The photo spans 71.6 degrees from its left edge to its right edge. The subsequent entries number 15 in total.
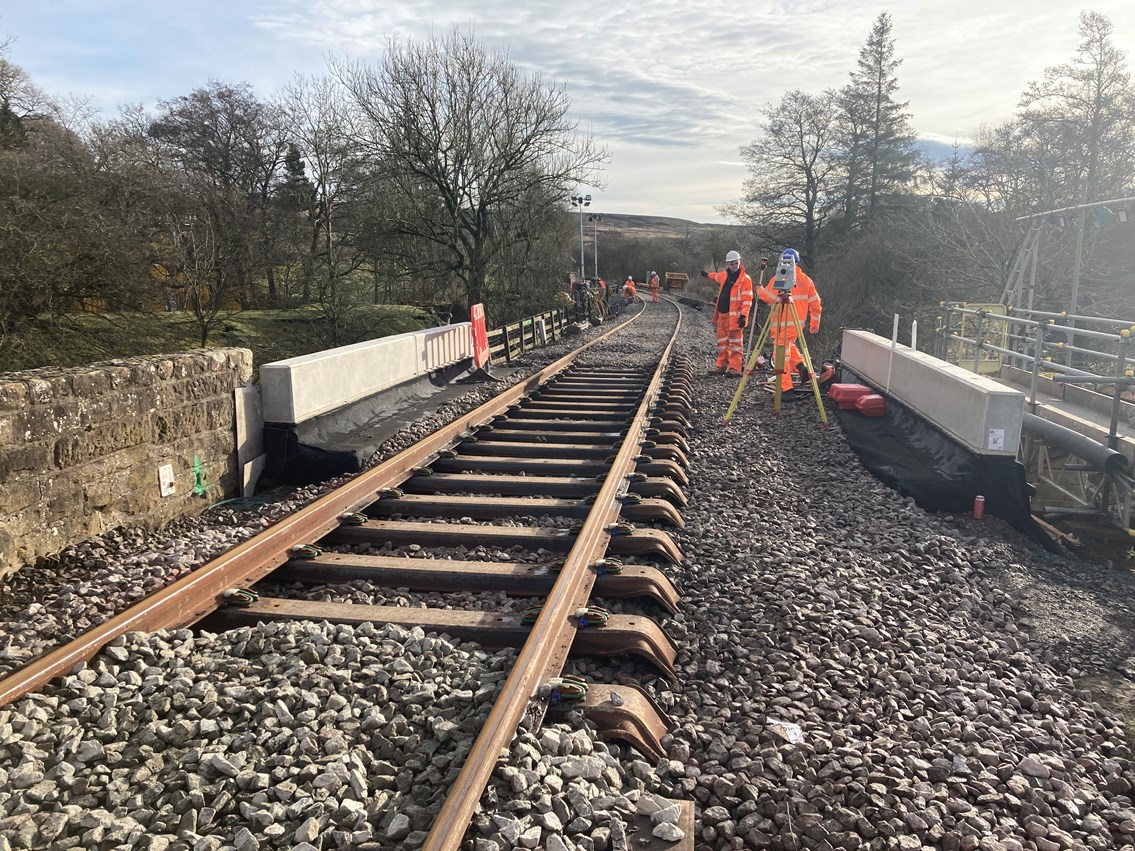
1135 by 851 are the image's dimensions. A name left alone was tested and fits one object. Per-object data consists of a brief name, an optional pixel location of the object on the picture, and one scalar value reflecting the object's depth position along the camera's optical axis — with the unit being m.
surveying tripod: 9.32
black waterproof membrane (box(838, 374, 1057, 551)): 6.30
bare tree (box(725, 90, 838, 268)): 42.84
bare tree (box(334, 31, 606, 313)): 23.48
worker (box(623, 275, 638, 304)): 49.91
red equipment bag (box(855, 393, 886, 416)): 9.22
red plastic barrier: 12.70
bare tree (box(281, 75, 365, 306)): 25.42
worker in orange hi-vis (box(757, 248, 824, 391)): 10.17
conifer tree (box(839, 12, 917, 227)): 41.81
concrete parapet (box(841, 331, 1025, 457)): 6.50
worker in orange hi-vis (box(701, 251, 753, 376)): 12.75
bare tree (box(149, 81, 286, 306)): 31.58
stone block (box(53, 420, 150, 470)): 4.86
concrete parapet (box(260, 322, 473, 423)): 6.78
